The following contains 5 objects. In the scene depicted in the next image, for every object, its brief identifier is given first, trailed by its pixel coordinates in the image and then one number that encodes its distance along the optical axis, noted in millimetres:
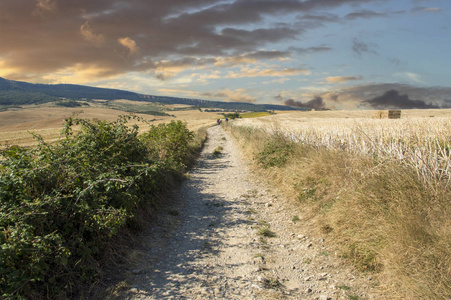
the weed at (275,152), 10673
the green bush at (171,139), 12164
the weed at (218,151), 18972
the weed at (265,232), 5828
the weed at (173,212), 7106
